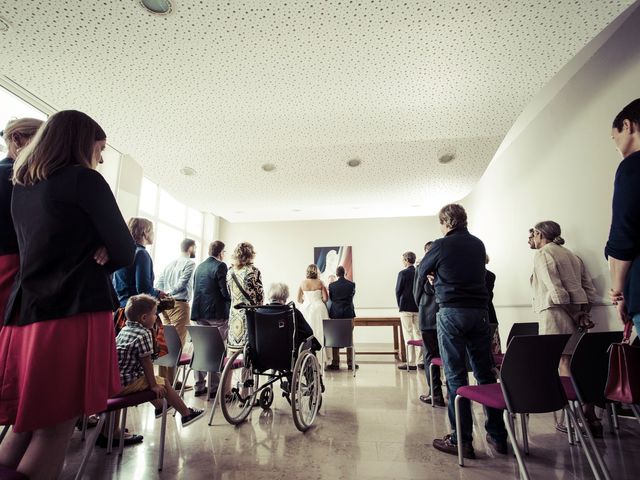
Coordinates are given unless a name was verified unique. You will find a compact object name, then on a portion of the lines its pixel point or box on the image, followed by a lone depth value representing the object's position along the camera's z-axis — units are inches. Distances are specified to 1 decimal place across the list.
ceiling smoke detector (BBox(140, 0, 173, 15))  82.4
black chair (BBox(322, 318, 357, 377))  167.6
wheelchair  96.3
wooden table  209.5
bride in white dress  192.9
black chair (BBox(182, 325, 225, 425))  104.6
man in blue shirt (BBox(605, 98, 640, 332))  44.6
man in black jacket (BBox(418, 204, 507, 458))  78.4
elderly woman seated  102.3
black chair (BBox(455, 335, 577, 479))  63.0
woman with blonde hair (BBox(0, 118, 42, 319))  41.7
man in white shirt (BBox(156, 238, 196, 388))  140.9
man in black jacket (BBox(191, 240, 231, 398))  127.8
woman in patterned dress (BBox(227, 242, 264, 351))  118.0
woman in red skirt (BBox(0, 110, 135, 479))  34.5
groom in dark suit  192.9
